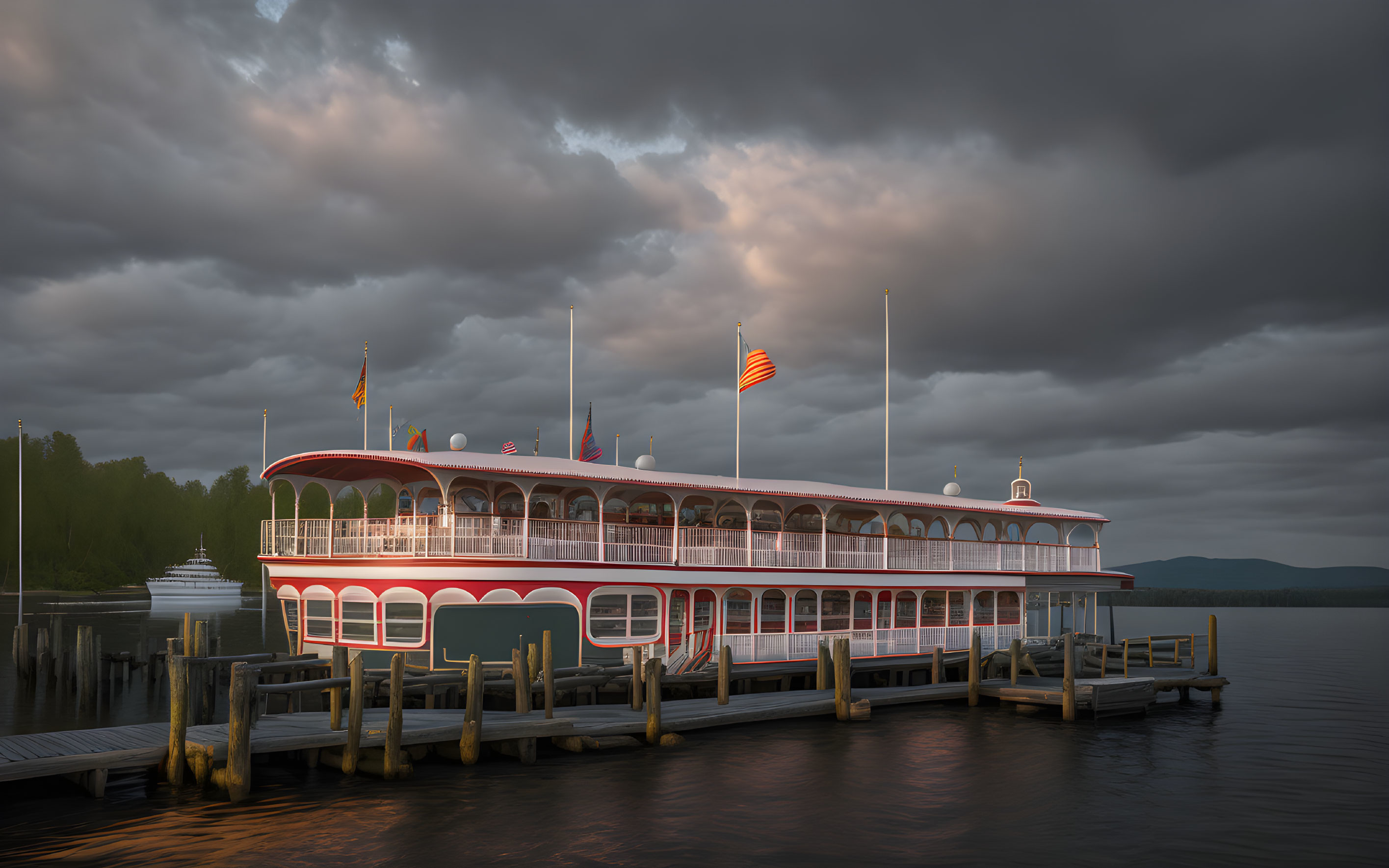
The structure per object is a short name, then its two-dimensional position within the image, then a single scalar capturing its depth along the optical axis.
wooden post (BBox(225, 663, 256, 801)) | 16.98
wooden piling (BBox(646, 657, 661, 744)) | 22.55
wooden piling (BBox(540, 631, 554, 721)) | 22.25
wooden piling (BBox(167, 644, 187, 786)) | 17.38
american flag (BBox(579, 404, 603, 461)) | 35.91
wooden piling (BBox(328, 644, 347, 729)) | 19.42
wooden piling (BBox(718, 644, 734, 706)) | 25.97
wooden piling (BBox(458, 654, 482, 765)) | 20.20
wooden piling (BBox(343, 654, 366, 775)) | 18.56
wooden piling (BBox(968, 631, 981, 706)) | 30.34
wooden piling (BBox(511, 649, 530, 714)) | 22.19
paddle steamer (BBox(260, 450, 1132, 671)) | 27.19
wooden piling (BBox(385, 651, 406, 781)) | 18.48
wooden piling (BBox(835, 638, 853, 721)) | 26.72
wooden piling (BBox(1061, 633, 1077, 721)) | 28.81
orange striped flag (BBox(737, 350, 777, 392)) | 33.88
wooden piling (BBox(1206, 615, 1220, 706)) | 35.21
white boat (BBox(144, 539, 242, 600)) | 96.25
